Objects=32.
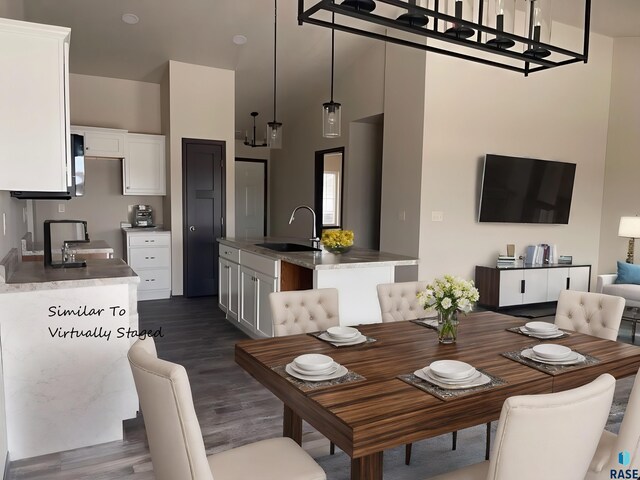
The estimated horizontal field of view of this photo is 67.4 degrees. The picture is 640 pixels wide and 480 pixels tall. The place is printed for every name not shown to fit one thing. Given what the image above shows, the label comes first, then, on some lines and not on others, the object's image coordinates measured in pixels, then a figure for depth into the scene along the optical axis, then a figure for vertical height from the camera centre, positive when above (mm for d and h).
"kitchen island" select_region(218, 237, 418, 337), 3627 -627
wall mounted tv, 5996 +192
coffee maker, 6785 -268
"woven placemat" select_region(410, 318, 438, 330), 2414 -616
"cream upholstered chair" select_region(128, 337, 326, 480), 1274 -680
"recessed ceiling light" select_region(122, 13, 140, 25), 5248 +1968
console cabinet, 5840 -986
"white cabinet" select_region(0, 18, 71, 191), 2215 +420
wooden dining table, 1372 -620
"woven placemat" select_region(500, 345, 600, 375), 1778 -609
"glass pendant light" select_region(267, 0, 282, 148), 5129 +724
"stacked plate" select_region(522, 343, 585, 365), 1850 -587
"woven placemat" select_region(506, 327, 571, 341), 2256 -618
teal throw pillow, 5523 -770
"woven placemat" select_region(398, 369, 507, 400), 1517 -603
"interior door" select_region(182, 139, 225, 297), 6551 -177
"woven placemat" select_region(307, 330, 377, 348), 2060 -620
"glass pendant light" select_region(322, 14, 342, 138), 3721 +653
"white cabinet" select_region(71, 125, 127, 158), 6211 +728
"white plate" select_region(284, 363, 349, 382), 1626 -600
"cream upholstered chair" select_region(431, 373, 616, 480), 1158 -569
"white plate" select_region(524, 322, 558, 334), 2273 -587
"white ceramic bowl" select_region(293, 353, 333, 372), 1651 -572
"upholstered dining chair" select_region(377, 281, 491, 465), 2809 -584
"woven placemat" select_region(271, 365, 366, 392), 1574 -608
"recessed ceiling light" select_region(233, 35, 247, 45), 5902 +1982
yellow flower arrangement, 3895 -308
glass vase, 2096 -542
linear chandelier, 1874 +756
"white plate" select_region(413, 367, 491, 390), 1574 -597
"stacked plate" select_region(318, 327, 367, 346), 2090 -597
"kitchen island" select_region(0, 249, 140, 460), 2412 -842
